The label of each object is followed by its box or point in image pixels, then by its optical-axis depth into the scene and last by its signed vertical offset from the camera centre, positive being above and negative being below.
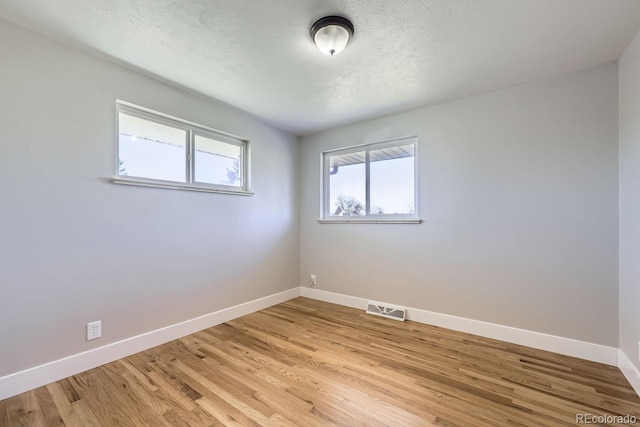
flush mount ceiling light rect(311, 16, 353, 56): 1.64 +1.14
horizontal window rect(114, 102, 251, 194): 2.28 +0.58
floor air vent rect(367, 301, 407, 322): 3.01 -1.13
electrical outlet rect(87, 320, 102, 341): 1.99 -0.87
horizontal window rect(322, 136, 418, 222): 3.13 +0.39
